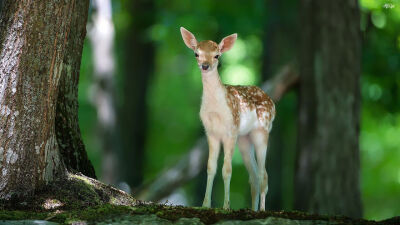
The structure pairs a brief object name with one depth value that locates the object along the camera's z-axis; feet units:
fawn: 44.09
